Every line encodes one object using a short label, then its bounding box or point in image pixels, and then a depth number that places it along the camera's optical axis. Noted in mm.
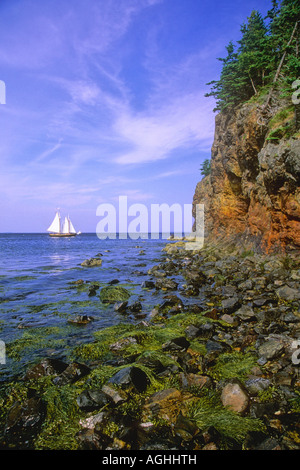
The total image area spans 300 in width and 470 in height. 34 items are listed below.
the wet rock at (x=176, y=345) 7121
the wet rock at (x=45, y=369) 5926
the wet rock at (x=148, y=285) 16375
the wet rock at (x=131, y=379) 5285
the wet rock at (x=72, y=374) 5680
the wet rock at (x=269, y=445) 3556
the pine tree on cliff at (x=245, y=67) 21984
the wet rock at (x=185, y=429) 3958
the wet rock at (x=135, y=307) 11469
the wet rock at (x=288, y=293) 10740
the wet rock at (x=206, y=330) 7989
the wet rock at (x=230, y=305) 10109
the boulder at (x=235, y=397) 4586
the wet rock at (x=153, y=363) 5984
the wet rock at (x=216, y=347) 6887
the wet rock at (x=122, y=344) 7484
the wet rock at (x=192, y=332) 8016
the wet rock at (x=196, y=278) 15898
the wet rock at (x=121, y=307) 11438
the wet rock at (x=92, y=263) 28139
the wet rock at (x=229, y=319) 8863
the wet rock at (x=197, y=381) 5301
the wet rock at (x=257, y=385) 5029
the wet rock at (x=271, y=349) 6156
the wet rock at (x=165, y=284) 15611
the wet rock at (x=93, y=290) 14712
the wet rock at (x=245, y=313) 8875
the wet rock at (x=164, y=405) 4504
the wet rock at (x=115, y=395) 4840
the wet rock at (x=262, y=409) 4387
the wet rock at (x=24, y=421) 4059
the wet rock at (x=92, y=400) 4716
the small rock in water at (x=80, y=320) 9892
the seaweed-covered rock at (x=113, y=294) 13398
